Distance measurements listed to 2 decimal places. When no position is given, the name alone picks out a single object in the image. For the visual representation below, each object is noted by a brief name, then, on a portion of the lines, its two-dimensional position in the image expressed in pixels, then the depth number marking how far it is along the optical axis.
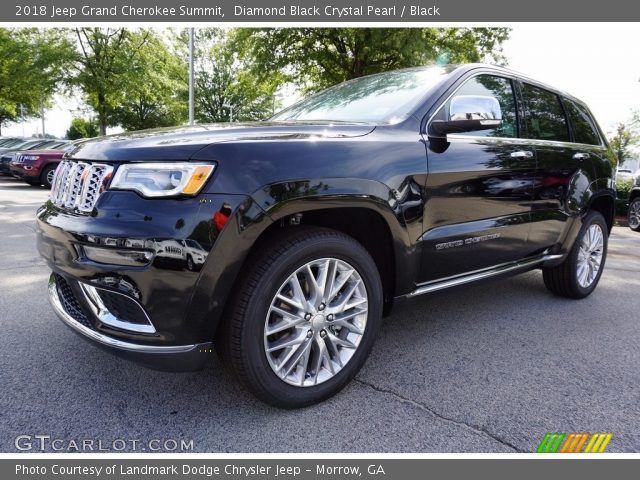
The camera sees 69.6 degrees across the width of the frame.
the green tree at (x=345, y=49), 13.06
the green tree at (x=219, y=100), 36.44
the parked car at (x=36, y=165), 11.87
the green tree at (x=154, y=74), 19.03
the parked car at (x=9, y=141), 16.35
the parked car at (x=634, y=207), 9.90
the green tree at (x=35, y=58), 17.88
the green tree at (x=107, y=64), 18.77
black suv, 1.77
